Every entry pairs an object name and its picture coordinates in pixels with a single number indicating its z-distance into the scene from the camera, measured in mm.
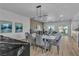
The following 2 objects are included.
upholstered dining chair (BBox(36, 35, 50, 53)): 1000
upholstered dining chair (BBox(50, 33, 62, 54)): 974
